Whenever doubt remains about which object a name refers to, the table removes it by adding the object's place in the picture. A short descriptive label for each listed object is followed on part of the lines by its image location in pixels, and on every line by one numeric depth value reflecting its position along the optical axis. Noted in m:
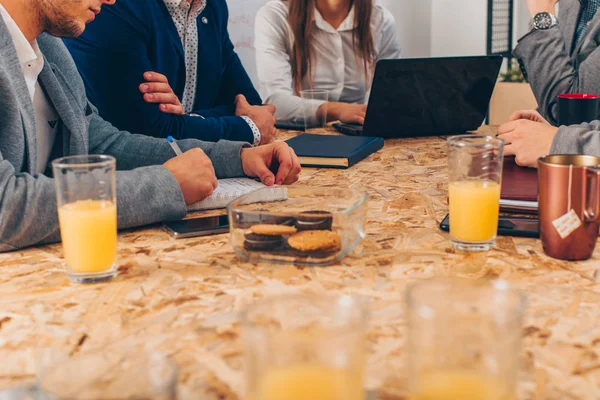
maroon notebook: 1.27
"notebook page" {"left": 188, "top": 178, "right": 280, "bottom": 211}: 1.37
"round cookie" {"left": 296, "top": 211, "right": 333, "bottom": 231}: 1.01
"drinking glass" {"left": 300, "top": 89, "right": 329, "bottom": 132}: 2.33
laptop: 1.99
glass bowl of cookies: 1.01
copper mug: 0.98
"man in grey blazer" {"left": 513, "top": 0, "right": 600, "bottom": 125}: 2.24
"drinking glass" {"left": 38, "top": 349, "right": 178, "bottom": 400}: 0.53
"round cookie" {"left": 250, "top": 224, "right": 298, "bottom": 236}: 1.02
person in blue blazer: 1.96
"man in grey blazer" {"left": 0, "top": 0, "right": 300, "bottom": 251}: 1.14
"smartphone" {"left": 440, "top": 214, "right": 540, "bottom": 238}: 1.14
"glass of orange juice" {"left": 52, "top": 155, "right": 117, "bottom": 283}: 0.99
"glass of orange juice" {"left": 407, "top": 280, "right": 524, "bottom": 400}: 0.52
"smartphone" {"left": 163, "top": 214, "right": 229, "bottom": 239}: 1.18
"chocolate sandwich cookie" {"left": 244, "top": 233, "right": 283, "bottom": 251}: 1.03
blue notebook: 1.74
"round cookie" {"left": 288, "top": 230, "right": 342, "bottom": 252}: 1.00
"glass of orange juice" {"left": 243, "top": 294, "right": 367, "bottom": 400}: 0.50
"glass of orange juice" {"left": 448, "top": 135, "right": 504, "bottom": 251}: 1.08
